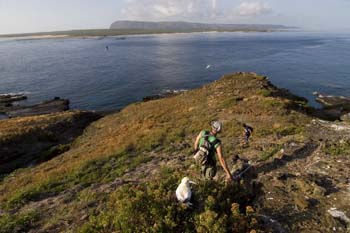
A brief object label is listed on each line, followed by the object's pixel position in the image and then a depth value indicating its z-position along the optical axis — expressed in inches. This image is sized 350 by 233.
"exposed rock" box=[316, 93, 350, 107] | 1849.2
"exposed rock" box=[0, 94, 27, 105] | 2148.1
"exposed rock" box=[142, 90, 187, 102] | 1978.1
